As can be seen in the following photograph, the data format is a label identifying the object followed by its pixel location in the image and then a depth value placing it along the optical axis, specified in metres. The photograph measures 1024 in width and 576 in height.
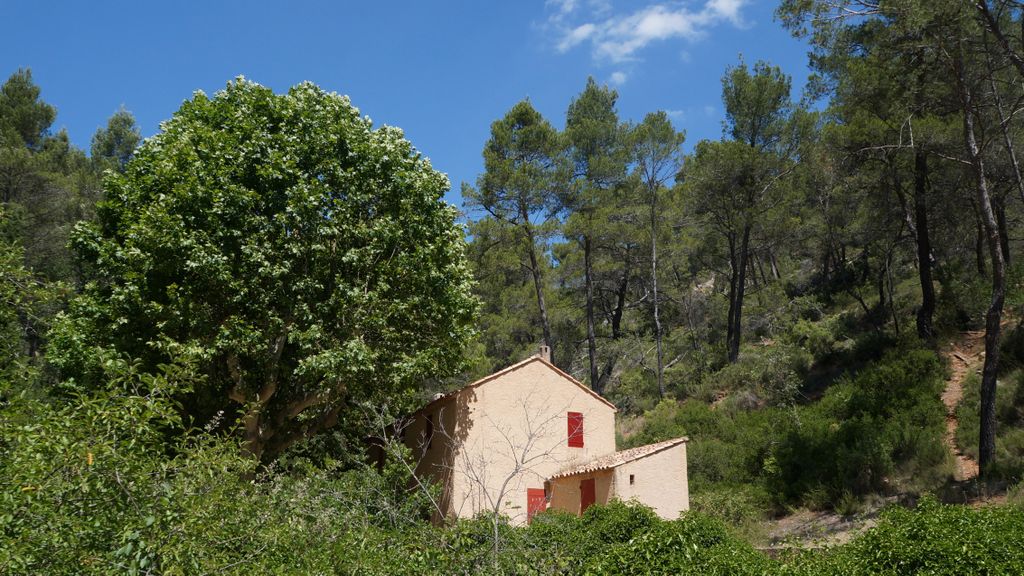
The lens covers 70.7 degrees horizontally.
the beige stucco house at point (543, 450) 19.22
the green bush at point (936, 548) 8.28
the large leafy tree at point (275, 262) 14.07
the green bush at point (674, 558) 8.80
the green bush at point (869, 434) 18.11
